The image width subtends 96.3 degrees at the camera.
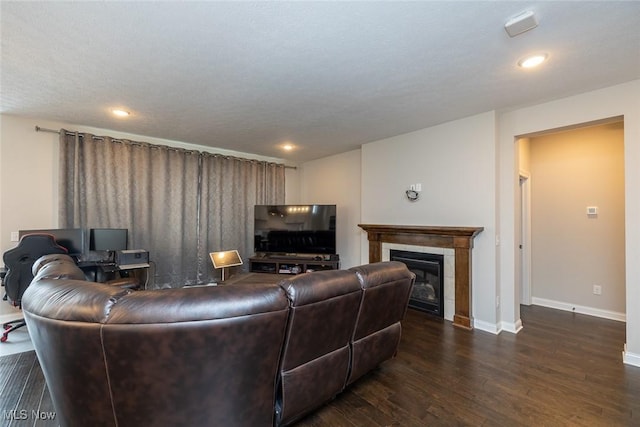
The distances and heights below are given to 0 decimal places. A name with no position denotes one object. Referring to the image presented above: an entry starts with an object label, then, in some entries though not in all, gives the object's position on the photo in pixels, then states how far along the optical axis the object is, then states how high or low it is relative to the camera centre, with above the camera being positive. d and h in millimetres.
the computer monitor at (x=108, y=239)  3760 -298
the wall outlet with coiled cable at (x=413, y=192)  4020 +317
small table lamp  4496 -696
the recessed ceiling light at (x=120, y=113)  3286 +1210
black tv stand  4805 -821
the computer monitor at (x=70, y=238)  3452 -259
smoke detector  1713 +1177
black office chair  2832 -461
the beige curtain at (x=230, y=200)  4891 +289
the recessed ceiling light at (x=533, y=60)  2158 +1188
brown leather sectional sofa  1202 -594
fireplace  3389 -402
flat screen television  4891 -242
